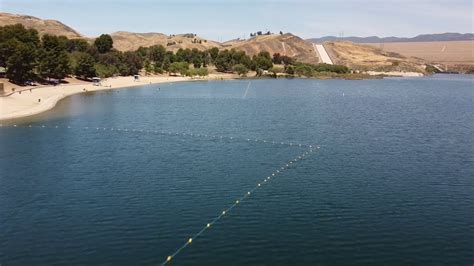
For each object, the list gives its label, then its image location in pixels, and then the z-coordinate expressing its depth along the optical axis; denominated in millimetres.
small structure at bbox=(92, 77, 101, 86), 141125
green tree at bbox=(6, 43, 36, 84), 110175
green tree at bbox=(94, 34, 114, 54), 193625
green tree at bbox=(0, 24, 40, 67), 111250
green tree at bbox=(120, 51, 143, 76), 177500
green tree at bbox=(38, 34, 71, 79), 124188
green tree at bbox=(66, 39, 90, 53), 180012
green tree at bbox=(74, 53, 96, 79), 144250
